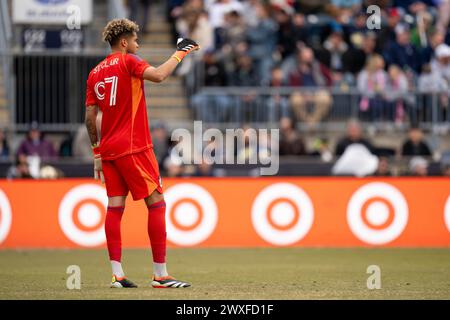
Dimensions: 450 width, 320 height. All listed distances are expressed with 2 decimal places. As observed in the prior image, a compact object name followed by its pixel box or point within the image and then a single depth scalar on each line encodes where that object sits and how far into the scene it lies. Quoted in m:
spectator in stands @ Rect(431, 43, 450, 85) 21.77
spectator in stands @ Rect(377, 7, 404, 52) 22.11
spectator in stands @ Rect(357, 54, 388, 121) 21.16
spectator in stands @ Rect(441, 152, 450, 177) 19.19
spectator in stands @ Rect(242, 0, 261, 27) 22.67
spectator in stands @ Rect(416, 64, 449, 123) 21.17
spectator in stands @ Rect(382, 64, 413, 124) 21.12
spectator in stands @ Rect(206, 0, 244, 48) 22.53
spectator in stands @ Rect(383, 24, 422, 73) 21.92
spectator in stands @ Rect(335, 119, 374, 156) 19.83
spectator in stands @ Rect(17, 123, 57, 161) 19.67
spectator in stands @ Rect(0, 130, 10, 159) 19.89
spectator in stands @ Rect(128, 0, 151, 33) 22.95
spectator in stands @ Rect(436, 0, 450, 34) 22.69
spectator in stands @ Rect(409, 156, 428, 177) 19.06
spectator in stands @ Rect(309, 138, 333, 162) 20.39
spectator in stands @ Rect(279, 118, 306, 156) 20.09
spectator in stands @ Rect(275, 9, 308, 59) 22.20
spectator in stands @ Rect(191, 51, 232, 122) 20.91
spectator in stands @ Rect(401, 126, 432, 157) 20.11
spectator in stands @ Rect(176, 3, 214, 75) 22.11
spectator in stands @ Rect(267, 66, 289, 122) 21.02
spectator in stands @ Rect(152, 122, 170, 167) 19.70
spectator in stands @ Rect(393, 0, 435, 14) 22.53
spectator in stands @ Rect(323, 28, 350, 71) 22.08
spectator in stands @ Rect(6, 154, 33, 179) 18.91
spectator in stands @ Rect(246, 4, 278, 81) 22.19
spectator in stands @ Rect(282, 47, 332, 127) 21.09
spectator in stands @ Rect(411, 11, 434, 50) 22.05
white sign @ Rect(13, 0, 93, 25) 20.48
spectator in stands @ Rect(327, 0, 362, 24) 22.78
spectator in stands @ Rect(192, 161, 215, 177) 18.97
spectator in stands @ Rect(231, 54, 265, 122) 20.98
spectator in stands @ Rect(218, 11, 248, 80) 21.58
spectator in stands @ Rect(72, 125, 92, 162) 20.15
